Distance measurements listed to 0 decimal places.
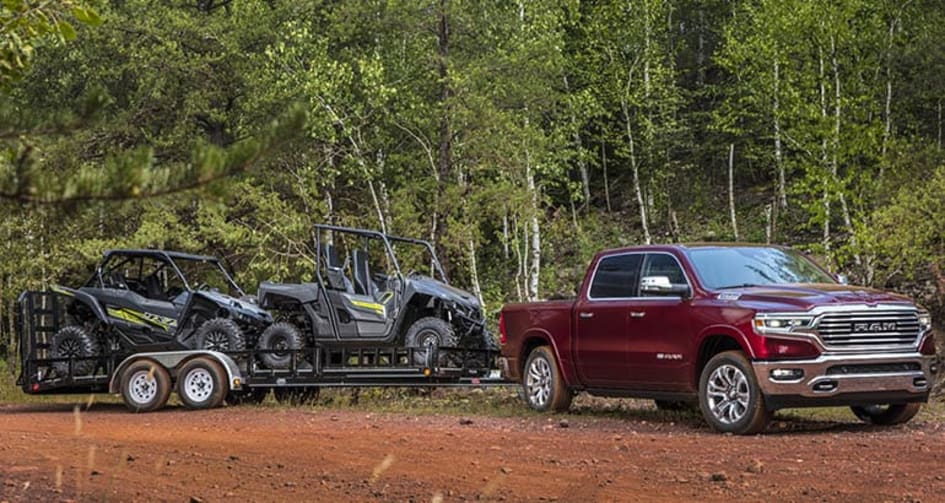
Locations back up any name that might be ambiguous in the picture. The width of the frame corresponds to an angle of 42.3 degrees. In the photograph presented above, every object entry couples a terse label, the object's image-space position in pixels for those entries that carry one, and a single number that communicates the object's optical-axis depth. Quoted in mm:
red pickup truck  11750
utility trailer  16969
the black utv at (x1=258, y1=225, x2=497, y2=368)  17562
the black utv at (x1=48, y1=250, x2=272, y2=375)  18484
